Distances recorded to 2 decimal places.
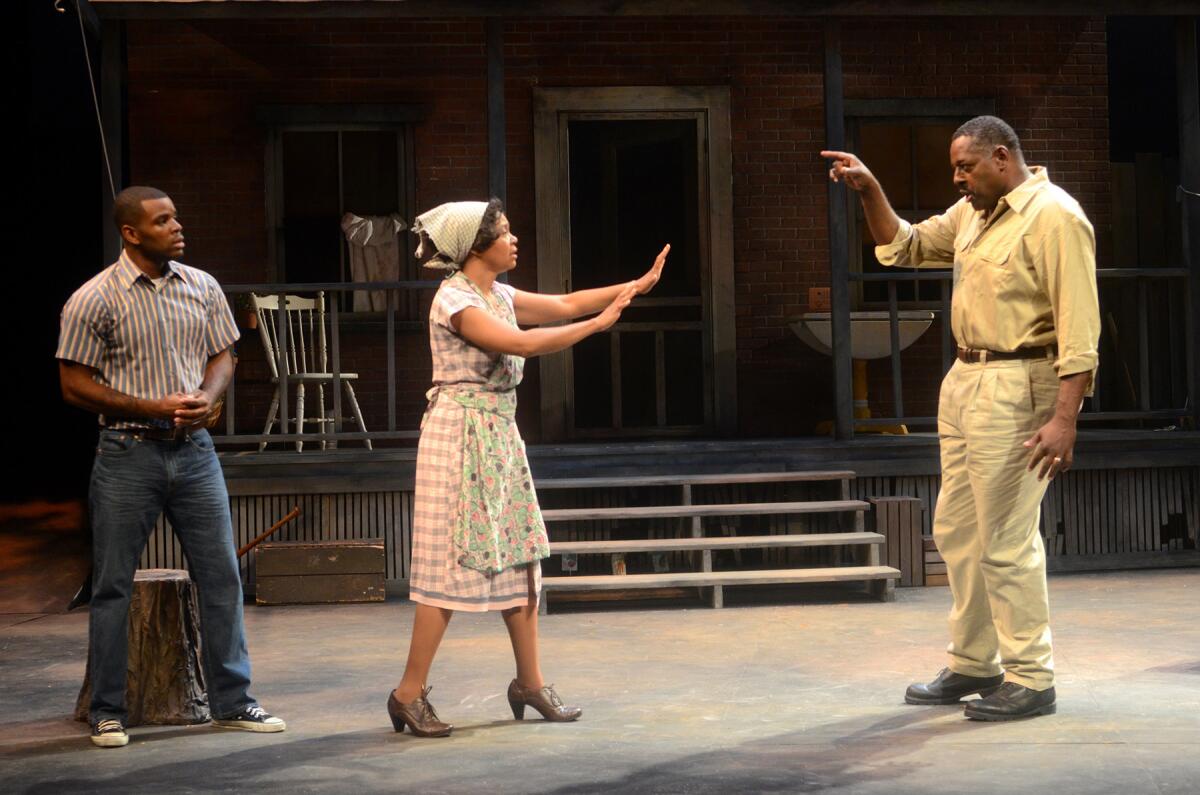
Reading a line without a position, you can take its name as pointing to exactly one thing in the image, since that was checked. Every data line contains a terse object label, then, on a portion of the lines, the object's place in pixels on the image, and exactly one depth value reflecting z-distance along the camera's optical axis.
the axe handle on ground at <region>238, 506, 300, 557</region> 8.43
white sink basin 10.05
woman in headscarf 4.89
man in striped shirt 4.93
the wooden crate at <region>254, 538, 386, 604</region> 8.27
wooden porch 8.66
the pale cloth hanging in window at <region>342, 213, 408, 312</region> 10.75
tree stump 5.28
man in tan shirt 4.91
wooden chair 9.62
